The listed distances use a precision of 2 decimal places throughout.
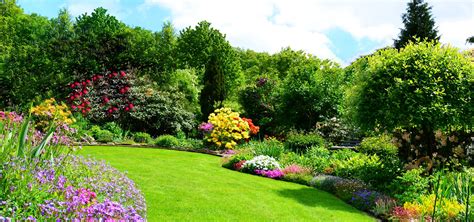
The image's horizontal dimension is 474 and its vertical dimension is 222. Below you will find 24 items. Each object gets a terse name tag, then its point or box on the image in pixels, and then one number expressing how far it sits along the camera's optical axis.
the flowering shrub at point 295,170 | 11.20
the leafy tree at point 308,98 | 18.80
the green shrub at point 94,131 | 17.28
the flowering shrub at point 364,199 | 8.32
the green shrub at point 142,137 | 17.96
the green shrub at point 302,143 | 14.46
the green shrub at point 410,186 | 7.98
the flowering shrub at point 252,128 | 17.89
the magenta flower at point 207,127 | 17.17
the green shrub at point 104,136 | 16.78
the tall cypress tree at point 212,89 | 21.53
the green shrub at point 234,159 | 12.68
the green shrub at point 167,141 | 17.14
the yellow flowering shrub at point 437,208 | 6.22
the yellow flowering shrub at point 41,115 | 13.80
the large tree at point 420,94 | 8.95
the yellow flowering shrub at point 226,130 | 16.52
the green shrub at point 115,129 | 17.69
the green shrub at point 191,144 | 17.34
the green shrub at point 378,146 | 12.99
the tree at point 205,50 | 29.81
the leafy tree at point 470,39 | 38.88
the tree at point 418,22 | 33.53
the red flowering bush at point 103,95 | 19.25
